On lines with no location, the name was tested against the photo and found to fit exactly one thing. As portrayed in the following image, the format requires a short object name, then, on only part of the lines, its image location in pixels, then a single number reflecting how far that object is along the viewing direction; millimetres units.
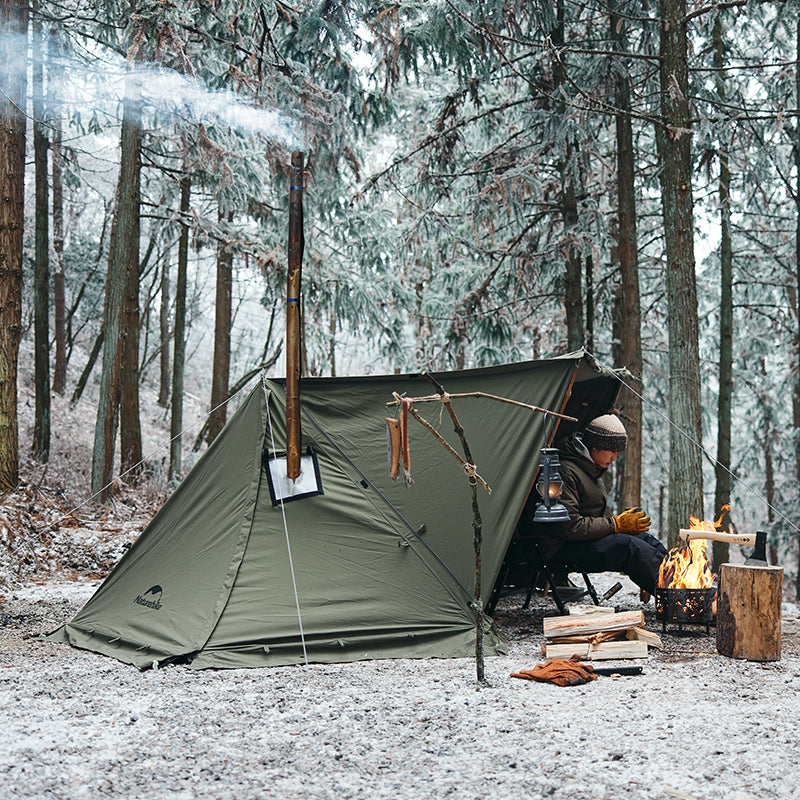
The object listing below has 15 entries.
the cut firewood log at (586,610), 5055
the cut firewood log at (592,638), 4777
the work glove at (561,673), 4195
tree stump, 4578
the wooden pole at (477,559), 4098
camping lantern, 4590
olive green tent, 4785
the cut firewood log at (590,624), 4840
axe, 4707
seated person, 5426
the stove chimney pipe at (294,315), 5004
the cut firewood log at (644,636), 4891
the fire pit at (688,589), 5191
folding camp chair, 5441
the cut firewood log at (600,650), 4664
